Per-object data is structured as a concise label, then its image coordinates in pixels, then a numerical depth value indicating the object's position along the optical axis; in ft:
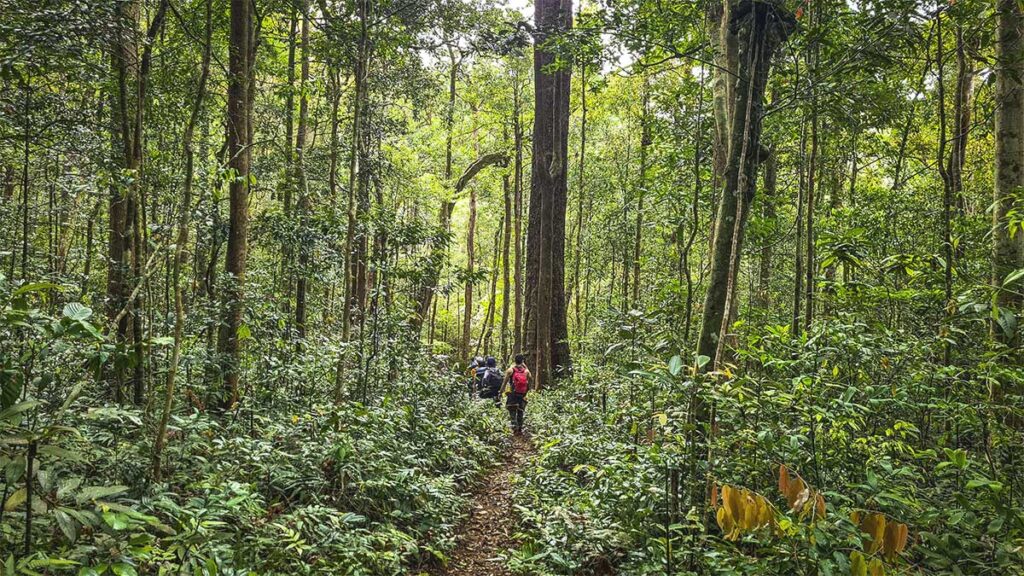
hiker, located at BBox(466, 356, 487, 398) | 44.63
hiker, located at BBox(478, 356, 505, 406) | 40.93
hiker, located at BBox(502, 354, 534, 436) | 32.94
